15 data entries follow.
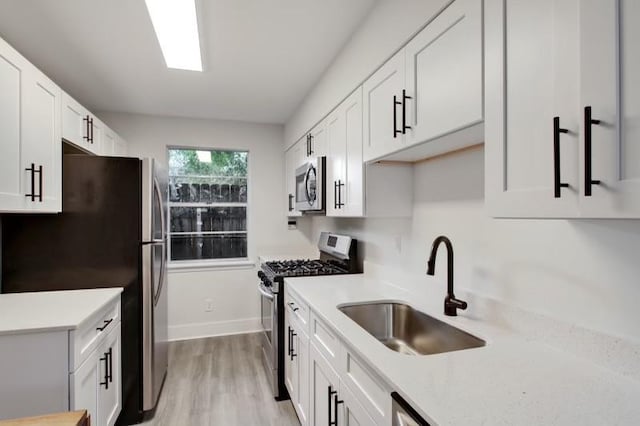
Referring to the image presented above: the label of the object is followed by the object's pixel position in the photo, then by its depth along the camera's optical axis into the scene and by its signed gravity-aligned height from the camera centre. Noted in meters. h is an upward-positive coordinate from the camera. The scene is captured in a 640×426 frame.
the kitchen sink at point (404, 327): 1.51 -0.58
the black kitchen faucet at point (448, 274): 1.54 -0.28
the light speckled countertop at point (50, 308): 1.53 -0.51
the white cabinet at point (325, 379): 1.14 -0.73
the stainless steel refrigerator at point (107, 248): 2.17 -0.23
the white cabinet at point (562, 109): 0.71 +0.27
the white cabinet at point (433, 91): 1.16 +0.52
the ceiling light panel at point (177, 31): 1.79 +1.12
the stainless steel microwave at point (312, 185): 2.62 +0.25
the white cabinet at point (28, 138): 1.67 +0.43
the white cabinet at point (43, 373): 1.49 -0.73
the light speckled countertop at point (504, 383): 0.79 -0.48
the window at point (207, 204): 4.00 +0.12
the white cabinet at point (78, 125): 2.29 +0.66
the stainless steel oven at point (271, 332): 2.51 -0.95
